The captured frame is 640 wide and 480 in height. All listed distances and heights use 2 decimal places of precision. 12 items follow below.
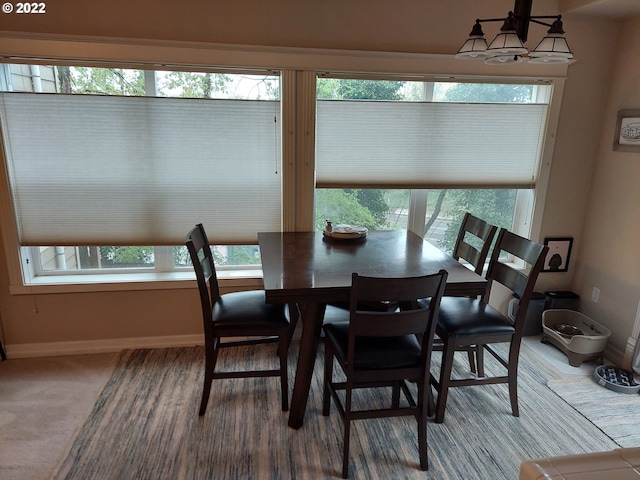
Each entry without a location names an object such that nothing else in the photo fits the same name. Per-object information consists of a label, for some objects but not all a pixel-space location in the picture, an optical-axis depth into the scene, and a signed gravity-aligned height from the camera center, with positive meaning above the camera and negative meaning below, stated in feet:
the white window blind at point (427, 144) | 9.58 +0.28
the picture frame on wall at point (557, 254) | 11.00 -2.39
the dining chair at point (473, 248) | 8.58 -1.86
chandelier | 5.08 +1.40
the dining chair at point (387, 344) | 5.76 -2.87
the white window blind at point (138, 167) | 8.66 -0.37
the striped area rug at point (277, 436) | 6.57 -4.69
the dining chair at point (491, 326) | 7.42 -2.91
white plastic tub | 9.44 -3.99
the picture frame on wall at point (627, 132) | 9.39 +0.66
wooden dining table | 6.32 -1.87
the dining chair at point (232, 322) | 7.32 -2.91
